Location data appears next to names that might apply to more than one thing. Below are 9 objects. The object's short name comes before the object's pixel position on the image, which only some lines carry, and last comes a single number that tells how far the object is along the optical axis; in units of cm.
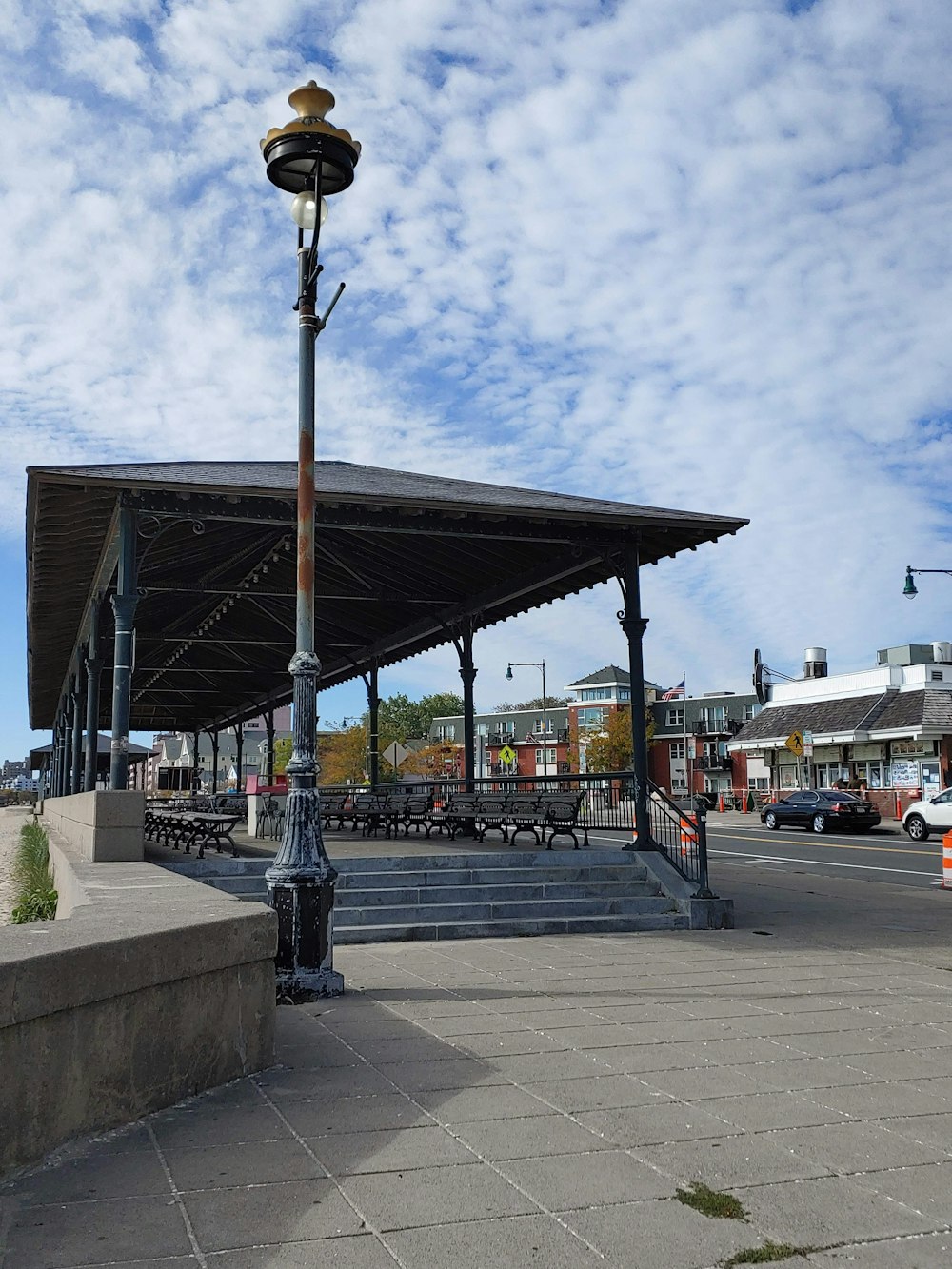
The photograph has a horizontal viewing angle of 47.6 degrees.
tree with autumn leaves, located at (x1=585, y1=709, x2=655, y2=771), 6875
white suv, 3033
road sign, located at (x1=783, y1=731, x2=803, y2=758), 4497
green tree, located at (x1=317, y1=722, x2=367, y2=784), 8169
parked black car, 3512
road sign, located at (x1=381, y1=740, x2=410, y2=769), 3198
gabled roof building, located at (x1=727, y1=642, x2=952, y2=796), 4222
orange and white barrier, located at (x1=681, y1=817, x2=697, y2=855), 1256
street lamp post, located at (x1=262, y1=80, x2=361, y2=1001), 753
